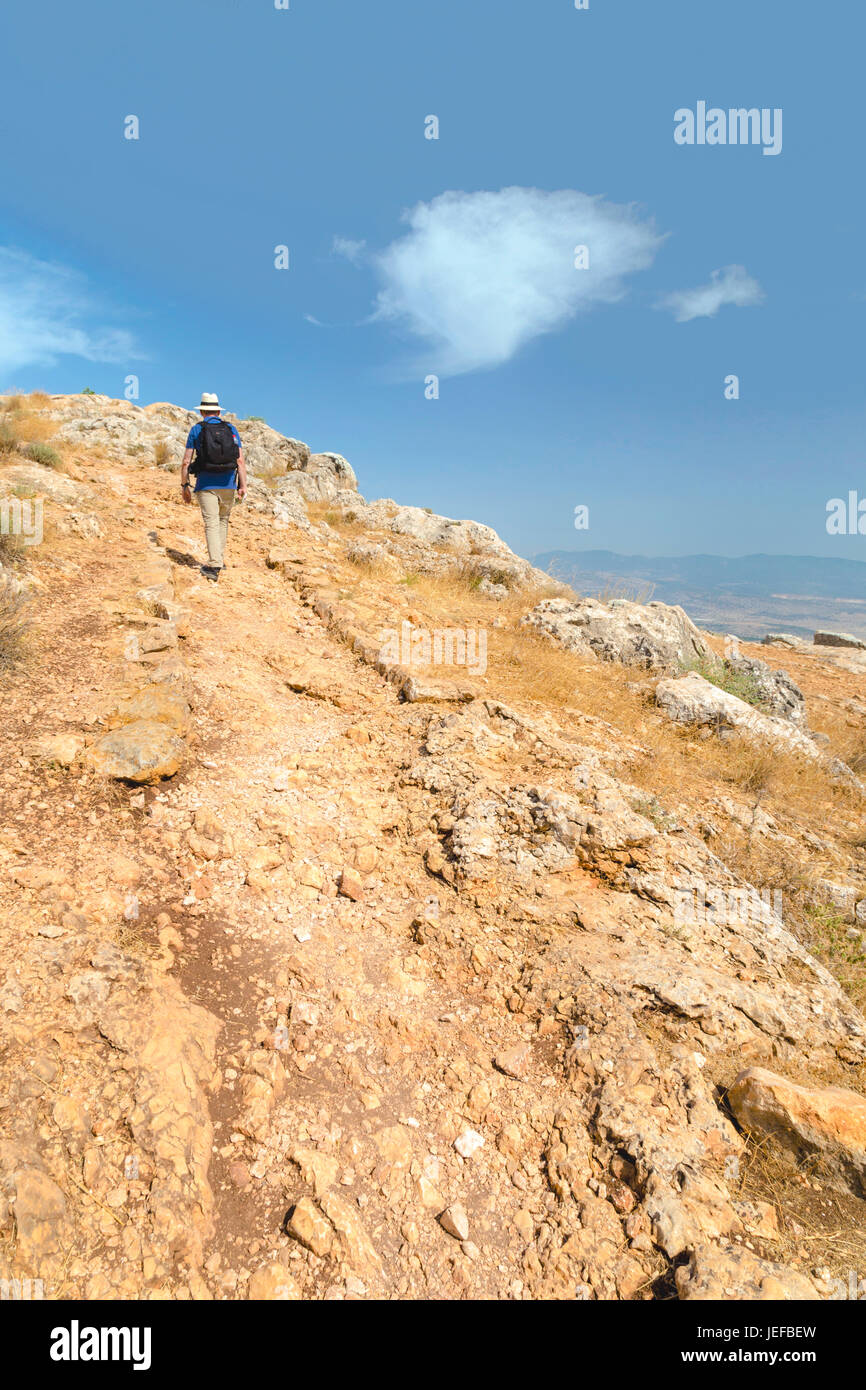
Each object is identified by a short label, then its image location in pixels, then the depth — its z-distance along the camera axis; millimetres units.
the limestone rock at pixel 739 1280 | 2250
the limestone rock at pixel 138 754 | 4531
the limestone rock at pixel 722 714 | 7859
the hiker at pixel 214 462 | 8328
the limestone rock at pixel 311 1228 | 2389
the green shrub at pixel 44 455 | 11328
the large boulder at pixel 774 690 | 9859
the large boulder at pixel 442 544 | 13711
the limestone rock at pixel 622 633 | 9688
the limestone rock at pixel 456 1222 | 2547
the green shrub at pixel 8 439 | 11094
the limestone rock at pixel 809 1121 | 2668
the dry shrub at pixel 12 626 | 5414
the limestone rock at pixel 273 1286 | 2258
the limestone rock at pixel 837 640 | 21906
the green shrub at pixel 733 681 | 9716
